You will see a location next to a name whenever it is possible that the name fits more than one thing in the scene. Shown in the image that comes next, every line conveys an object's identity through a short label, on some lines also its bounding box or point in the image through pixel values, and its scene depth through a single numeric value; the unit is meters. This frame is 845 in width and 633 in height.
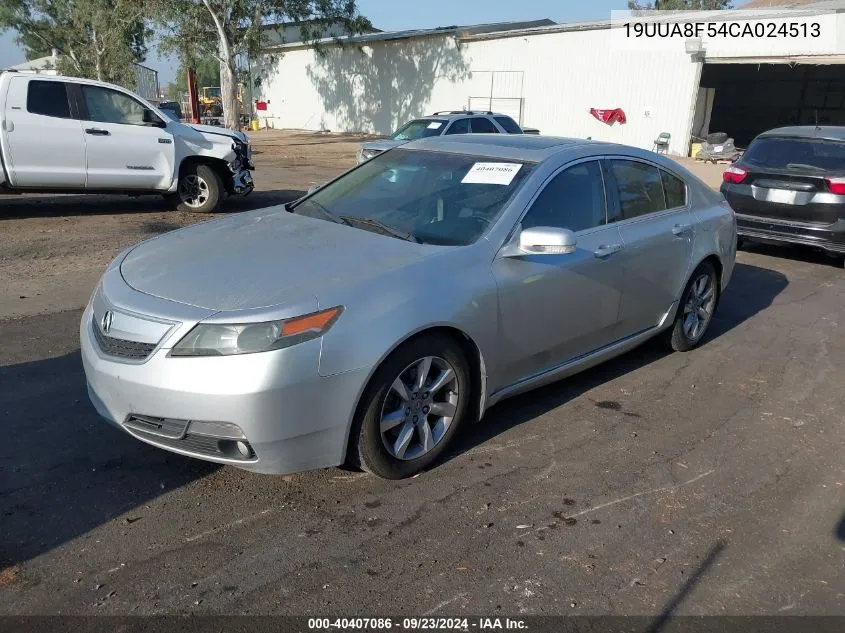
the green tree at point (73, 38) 38.16
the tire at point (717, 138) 22.77
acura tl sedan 2.96
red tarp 24.06
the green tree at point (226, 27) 21.88
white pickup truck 9.11
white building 21.81
